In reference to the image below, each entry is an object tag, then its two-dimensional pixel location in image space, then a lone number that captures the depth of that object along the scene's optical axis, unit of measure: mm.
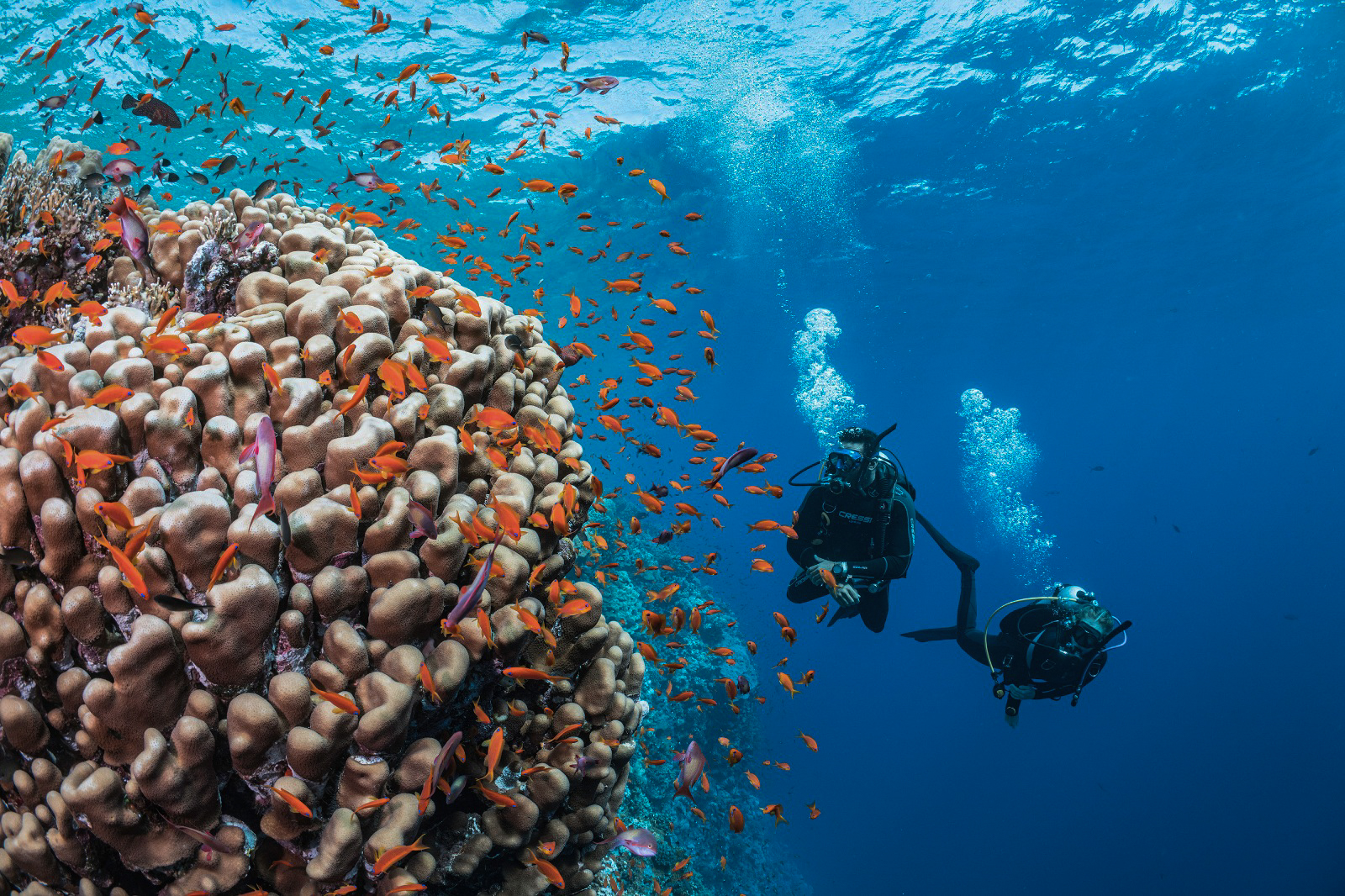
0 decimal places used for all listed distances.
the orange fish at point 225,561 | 1869
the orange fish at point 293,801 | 1825
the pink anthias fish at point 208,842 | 1875
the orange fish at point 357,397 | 2354
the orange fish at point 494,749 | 2158
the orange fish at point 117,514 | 1810
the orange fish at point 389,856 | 1919
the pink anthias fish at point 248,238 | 3168
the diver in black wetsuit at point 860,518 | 8469
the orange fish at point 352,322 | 2619
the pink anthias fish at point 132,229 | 2941
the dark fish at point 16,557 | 1896
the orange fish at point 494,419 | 2783
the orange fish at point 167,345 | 2312
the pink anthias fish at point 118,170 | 4379
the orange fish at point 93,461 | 1896
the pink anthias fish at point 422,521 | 2148
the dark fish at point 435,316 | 3180
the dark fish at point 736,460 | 4891
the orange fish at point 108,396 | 2111
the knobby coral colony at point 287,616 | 1868
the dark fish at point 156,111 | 5215
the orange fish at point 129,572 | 1779
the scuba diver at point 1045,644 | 8328
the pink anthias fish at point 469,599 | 2014
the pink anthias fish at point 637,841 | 3058
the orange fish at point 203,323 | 2480
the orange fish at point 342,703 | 1889
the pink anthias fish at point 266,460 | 1964
